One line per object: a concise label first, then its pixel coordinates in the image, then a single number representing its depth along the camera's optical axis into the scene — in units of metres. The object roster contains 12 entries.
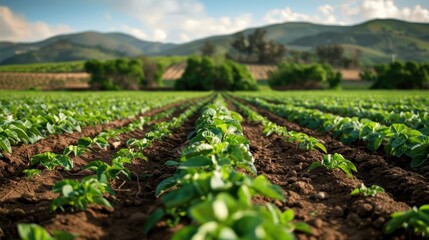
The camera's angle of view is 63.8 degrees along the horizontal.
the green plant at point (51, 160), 4.45
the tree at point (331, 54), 121.19
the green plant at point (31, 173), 4.28
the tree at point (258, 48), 118.88
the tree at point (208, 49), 127.00
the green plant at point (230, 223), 1.68
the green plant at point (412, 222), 2.63
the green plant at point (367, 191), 3.53
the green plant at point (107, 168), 3.96
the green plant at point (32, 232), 2.05
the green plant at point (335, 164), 4.57
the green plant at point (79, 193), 3.03
